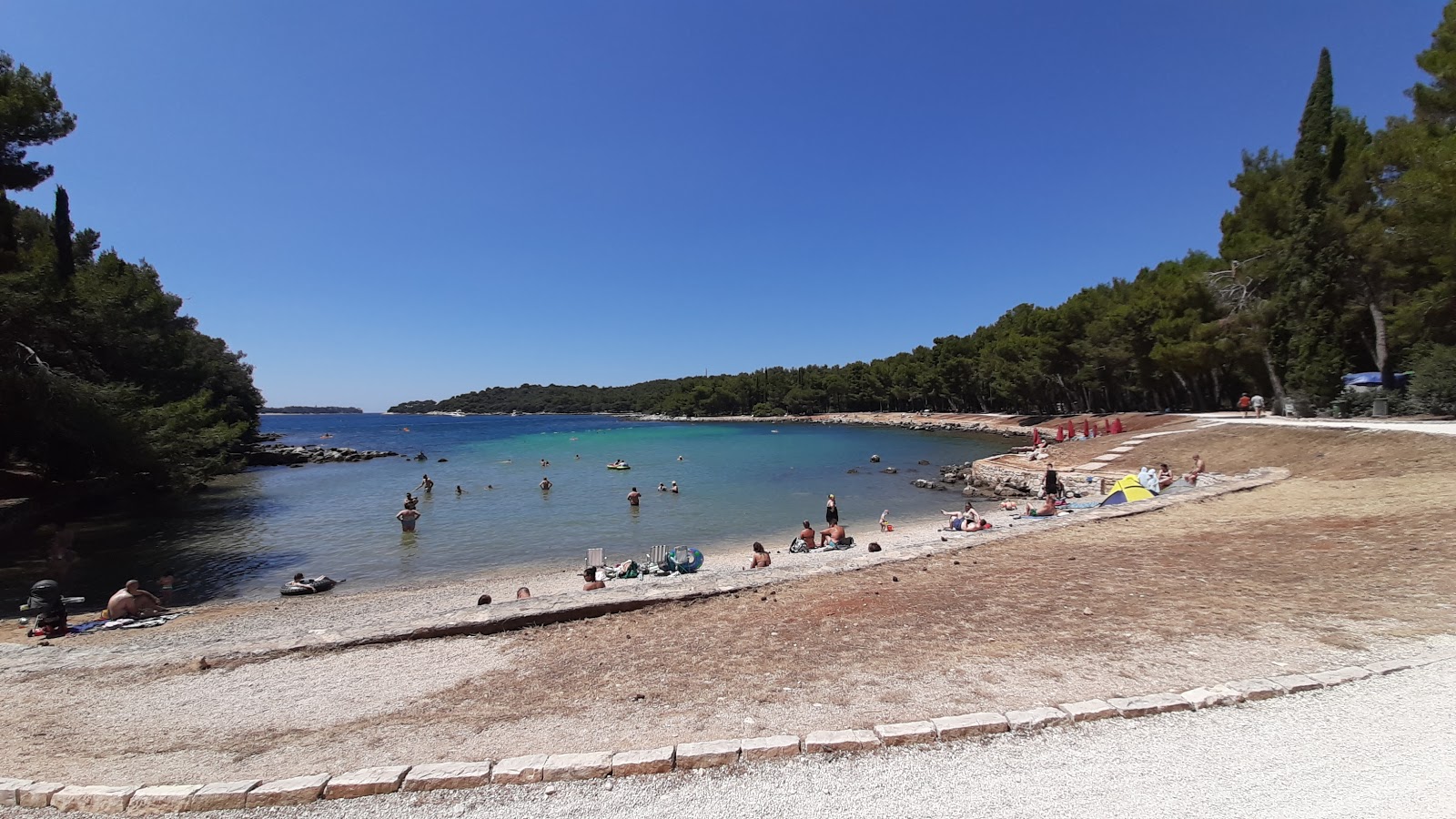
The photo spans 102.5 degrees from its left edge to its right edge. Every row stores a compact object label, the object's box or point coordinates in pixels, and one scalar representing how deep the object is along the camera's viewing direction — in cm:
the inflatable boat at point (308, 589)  1443
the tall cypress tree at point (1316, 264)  2361
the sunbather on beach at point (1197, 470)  1810
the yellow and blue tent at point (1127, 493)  1583
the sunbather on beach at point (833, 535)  1605
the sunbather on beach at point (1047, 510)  1697
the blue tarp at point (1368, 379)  2394
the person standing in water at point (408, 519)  2225
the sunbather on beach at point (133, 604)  1135
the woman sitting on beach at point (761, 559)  1307
